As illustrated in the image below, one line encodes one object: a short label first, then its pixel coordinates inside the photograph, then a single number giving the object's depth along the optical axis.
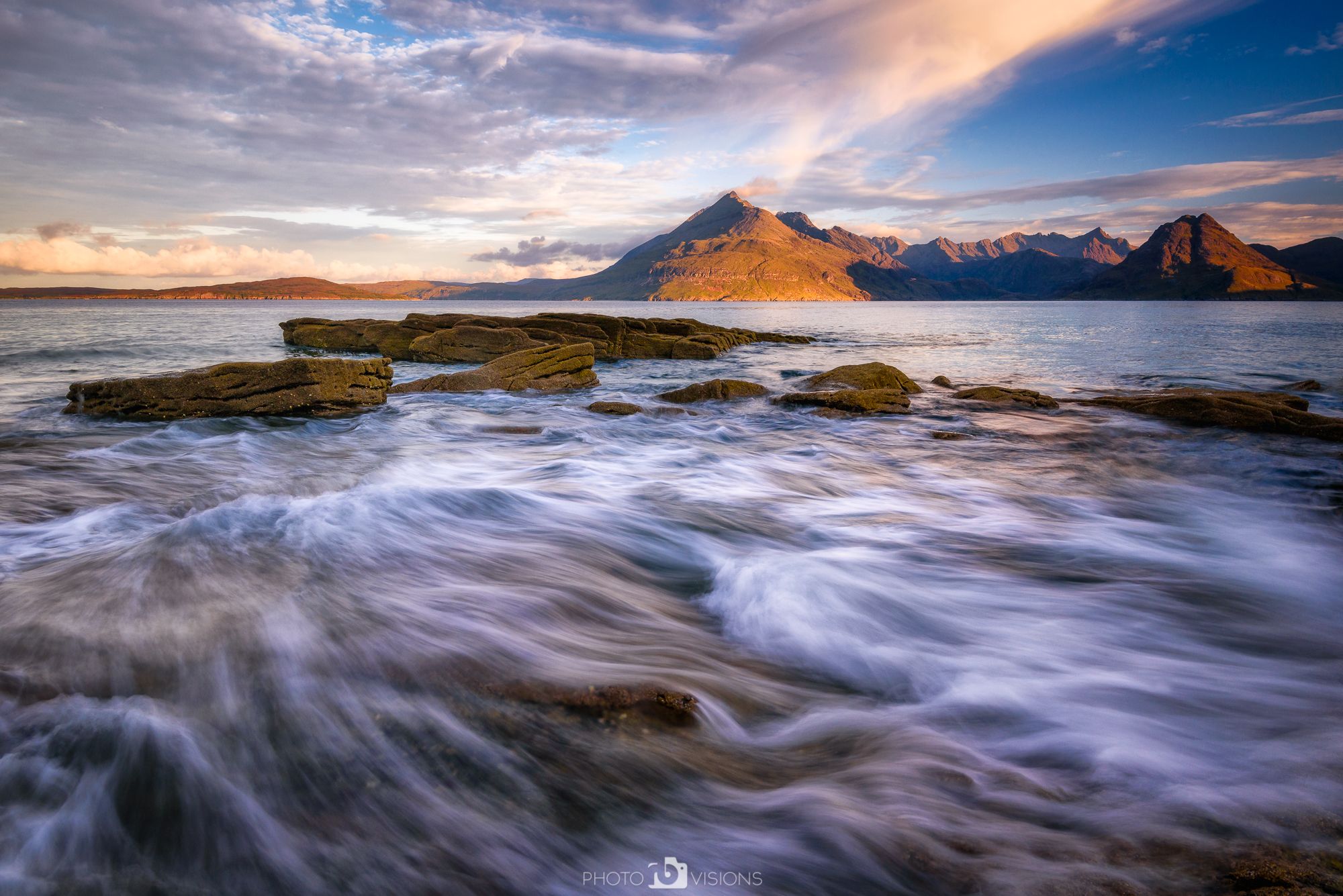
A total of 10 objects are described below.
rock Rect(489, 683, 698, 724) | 3.10
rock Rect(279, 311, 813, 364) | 25.19
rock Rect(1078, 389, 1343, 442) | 10.52
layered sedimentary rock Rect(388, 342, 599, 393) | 17.92
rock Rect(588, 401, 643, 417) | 13.95
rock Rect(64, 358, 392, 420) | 11.77
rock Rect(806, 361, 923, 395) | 16.62
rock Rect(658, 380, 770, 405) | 16.25
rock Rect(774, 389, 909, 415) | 14.01
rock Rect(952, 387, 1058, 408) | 14.66
